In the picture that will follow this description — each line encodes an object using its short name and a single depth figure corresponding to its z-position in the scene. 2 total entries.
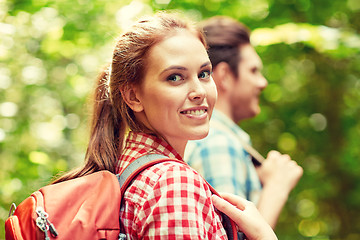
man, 2.51
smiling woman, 1.42
